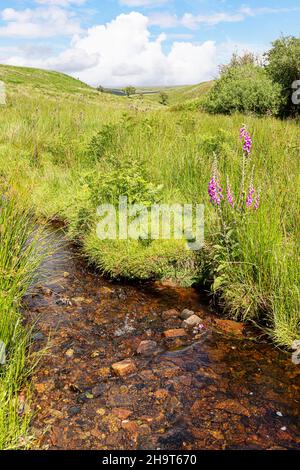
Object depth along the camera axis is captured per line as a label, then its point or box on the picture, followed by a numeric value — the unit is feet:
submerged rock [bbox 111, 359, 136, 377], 11.35
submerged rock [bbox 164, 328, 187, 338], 13.28
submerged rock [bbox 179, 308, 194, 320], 14.34
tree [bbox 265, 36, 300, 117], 53.88
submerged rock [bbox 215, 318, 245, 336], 13.45
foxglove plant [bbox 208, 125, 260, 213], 13.43
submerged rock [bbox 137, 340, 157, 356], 12.38
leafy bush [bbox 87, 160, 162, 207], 18.80
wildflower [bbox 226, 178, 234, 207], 13.73
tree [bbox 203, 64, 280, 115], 51.34
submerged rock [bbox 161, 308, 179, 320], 14.53
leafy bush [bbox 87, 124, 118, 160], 27.55
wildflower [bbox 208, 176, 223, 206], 13.41
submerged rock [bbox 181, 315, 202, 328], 13.83
